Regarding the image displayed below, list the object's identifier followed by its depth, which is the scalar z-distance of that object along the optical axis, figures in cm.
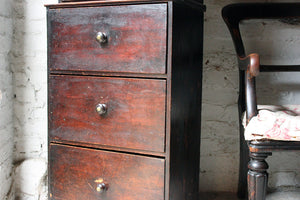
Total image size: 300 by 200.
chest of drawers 112
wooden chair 112
